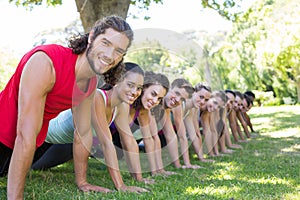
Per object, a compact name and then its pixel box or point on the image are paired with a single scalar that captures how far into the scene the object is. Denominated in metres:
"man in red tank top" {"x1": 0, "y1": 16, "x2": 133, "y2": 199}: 2.08
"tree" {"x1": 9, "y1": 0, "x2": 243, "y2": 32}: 6.73
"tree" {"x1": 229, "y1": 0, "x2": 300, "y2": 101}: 20.91
